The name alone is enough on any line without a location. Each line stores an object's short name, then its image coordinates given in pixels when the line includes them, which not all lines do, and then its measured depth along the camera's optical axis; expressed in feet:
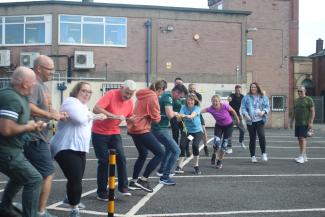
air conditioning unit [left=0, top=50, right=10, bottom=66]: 95.71
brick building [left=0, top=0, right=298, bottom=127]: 96.78
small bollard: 20.36
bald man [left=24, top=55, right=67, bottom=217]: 20.62
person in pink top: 40.16
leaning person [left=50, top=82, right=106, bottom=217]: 22.21
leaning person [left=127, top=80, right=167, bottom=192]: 29.25
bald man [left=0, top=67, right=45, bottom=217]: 18.29
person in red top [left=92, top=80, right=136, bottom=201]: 26.43
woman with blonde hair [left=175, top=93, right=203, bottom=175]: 36.63
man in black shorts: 43.65
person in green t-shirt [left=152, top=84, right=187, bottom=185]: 31.48
